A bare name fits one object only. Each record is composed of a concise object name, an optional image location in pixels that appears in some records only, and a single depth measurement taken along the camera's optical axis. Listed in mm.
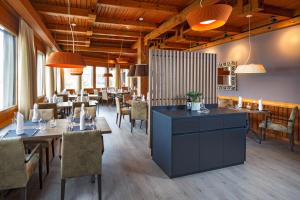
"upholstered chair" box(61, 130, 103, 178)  2223
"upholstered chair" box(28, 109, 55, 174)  3781
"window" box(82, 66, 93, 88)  13664
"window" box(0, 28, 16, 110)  4152
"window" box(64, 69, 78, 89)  13178
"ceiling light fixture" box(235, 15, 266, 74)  4438
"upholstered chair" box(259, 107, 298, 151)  4293
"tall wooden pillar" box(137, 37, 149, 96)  7637
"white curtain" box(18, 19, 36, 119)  4414
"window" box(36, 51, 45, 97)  7324
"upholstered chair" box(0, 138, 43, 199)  1985
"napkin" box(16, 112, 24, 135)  2724
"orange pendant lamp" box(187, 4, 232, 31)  2125
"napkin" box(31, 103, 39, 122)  3400
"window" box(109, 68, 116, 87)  14352
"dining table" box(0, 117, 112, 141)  2630
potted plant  3602
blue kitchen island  3035
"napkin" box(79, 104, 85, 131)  2857
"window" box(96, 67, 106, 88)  13973
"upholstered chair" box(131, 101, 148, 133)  5564
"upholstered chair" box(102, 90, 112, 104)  11062
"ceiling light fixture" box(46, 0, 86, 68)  2781
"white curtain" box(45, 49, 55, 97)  8070
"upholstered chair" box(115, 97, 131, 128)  6215
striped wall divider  3670
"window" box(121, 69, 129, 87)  15246
